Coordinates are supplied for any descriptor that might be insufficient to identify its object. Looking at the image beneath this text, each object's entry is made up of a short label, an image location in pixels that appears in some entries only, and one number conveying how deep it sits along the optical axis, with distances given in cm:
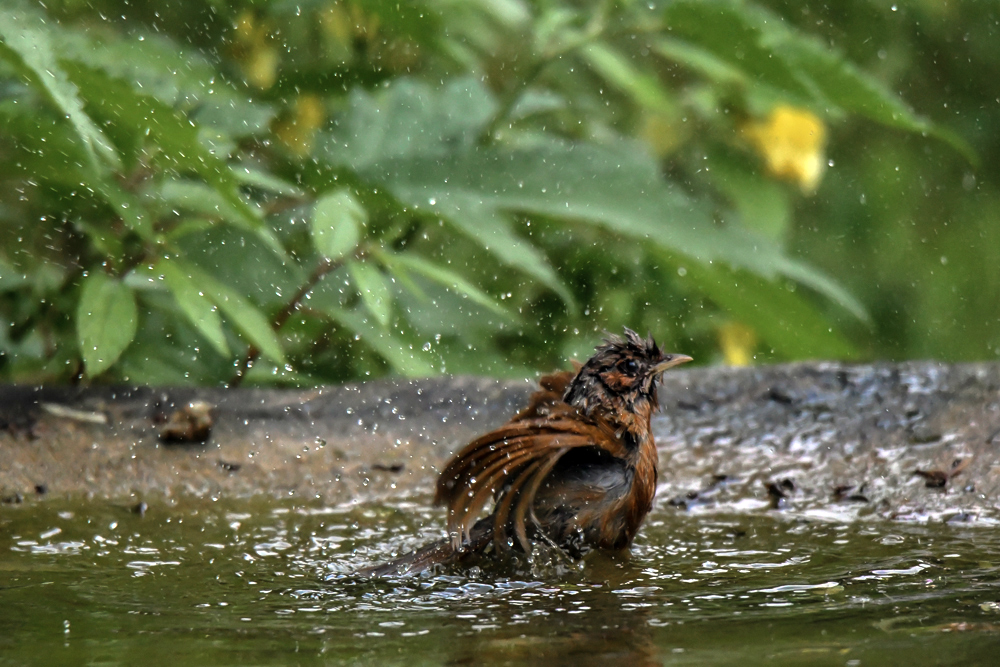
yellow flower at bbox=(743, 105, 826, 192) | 1061
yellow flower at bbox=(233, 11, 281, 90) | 1002
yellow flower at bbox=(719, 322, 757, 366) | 1127
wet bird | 556
